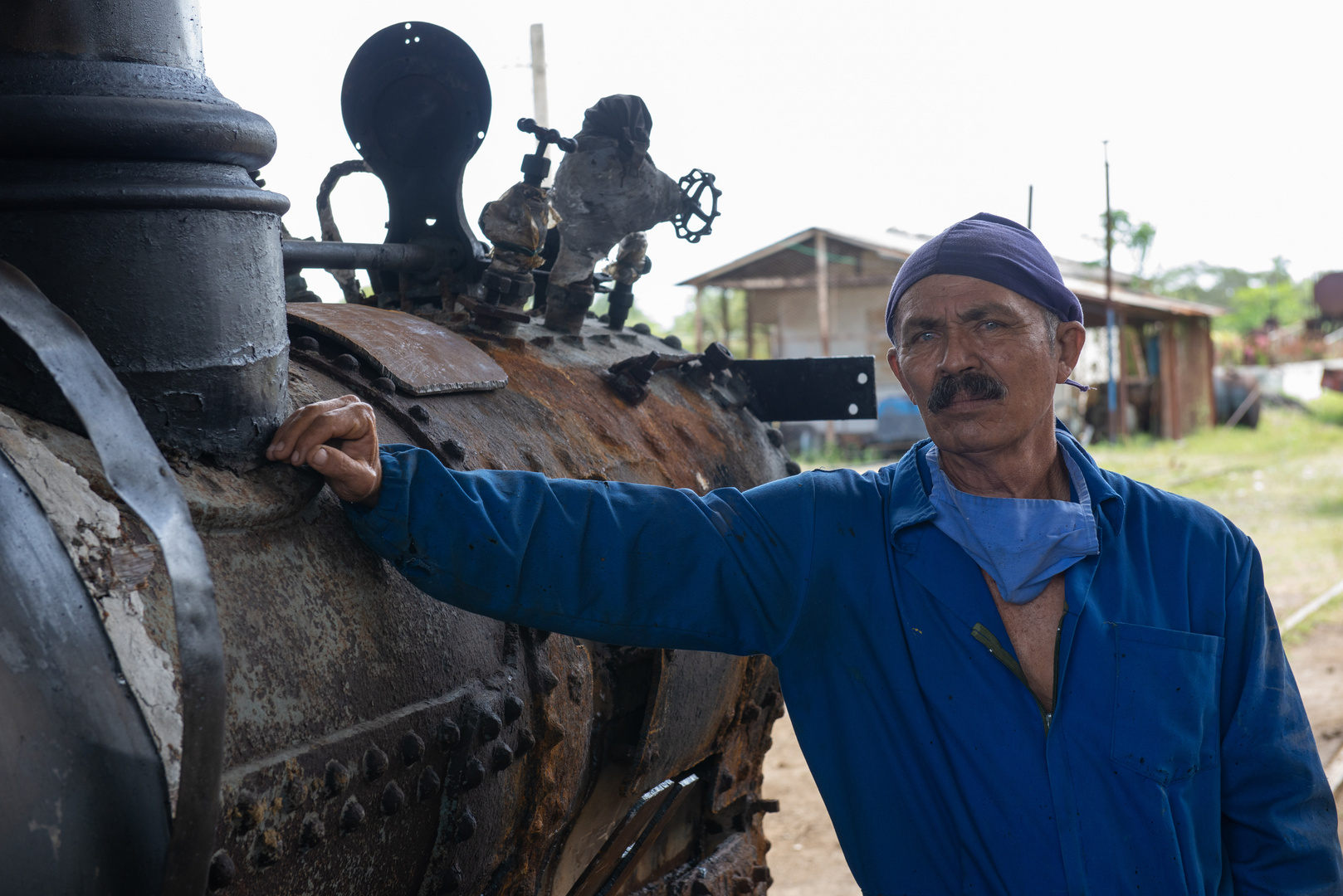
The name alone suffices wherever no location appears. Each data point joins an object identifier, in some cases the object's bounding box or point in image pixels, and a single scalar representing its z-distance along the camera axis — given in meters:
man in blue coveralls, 1.58
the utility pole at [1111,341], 16.64
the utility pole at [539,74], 12.61
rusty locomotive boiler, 1.11
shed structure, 16.61
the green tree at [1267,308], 41.78
